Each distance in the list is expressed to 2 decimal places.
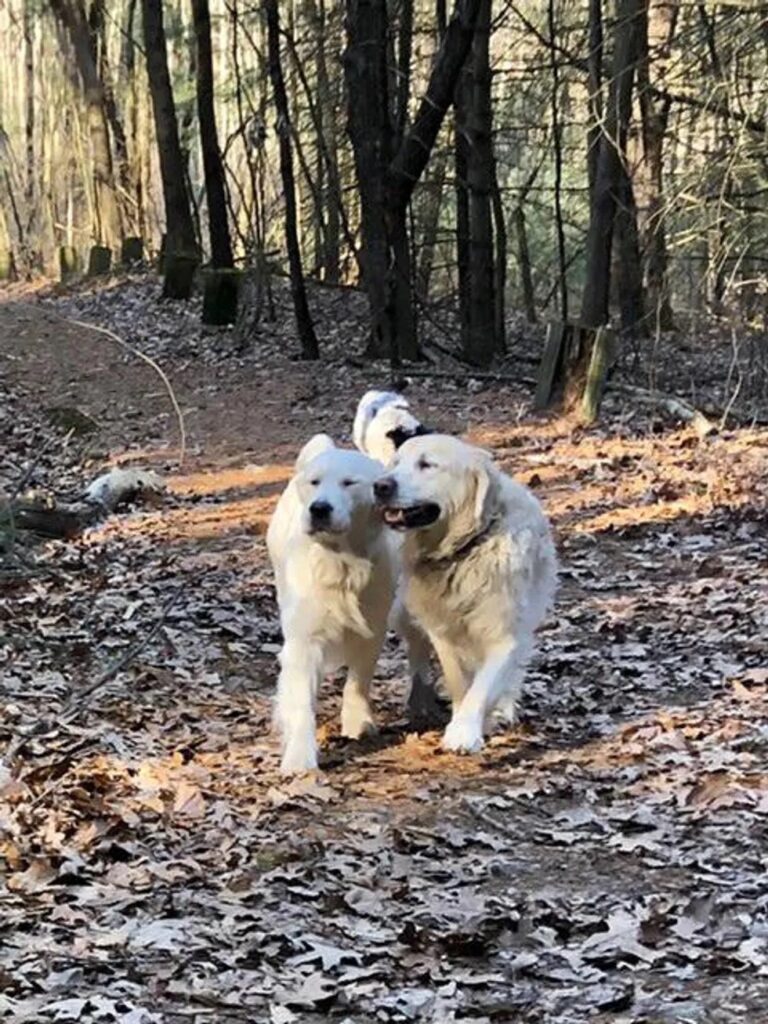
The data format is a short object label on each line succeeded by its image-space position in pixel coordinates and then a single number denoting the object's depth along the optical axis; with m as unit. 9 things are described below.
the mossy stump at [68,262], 28.19
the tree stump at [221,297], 20.25
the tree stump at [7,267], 32.31
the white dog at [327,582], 5.41
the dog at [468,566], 5.60
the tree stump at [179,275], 22.73
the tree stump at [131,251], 27.47
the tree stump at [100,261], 27.08
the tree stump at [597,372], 13.54
